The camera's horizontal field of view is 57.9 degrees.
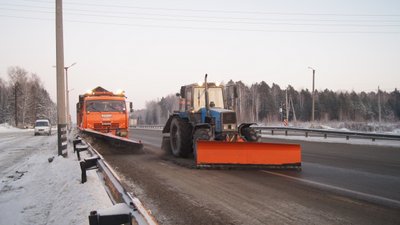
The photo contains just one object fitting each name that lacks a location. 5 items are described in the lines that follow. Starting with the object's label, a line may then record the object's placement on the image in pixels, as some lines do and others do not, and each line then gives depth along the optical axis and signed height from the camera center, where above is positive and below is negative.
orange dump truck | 17.80 +0.30
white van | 38.47 -0.60
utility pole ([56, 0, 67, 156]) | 13.41 +1.28
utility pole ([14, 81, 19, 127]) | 68.11 +4.83
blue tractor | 10.72 -0.12
